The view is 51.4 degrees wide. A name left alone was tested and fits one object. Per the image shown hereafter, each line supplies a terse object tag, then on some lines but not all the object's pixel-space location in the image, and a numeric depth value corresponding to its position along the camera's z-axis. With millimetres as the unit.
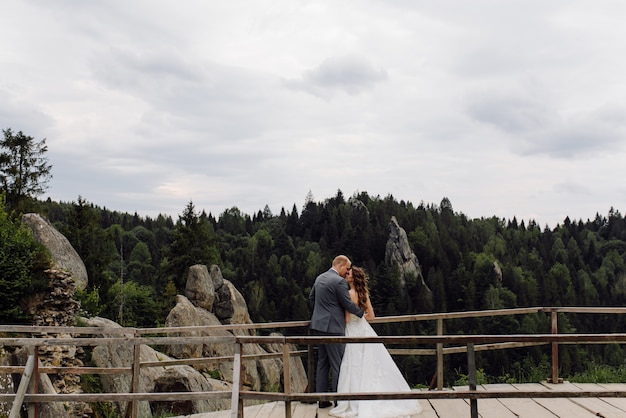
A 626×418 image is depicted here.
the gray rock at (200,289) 39031
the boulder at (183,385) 15625
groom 7707
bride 7320
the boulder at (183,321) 25906
